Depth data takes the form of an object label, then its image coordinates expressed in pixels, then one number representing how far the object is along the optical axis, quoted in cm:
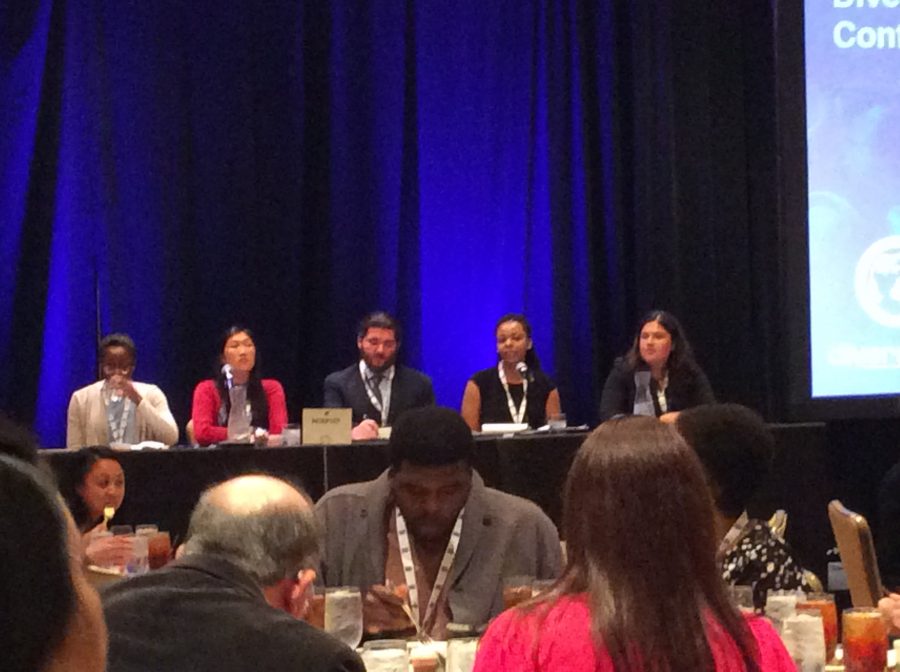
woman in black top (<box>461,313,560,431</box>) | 734
